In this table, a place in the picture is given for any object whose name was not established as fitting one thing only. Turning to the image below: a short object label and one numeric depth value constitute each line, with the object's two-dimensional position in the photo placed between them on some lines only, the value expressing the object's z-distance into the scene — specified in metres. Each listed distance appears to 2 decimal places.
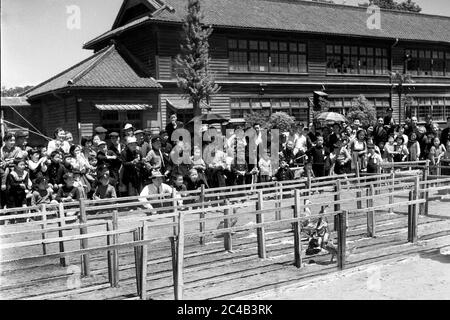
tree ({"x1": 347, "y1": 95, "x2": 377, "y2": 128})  27.09
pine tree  23.86
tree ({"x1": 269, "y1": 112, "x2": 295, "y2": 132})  22.61
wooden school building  24.62
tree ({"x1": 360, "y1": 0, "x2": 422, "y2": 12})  48.91
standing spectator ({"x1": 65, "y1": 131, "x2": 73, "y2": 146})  13.29
